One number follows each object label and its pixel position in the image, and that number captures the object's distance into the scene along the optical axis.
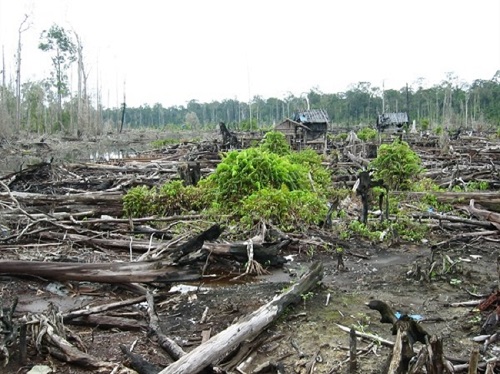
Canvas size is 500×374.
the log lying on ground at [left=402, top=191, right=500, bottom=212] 9.97
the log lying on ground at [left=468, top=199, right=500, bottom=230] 8.44
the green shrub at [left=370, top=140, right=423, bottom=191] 12.55
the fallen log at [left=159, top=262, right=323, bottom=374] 3.54
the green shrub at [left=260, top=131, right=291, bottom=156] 17.95
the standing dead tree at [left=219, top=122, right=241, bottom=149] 24.56
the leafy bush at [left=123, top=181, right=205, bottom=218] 9.93
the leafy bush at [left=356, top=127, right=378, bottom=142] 32.84
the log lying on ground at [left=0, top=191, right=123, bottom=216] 10.12
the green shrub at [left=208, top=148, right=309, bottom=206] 10.09
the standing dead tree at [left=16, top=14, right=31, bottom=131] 40.53
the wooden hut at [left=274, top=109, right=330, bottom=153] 28.16
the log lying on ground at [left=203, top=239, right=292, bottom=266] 6.48
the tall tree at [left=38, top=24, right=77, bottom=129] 52.44
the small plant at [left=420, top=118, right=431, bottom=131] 44.97
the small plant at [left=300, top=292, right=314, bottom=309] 5.16
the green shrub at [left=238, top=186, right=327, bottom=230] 8.62
